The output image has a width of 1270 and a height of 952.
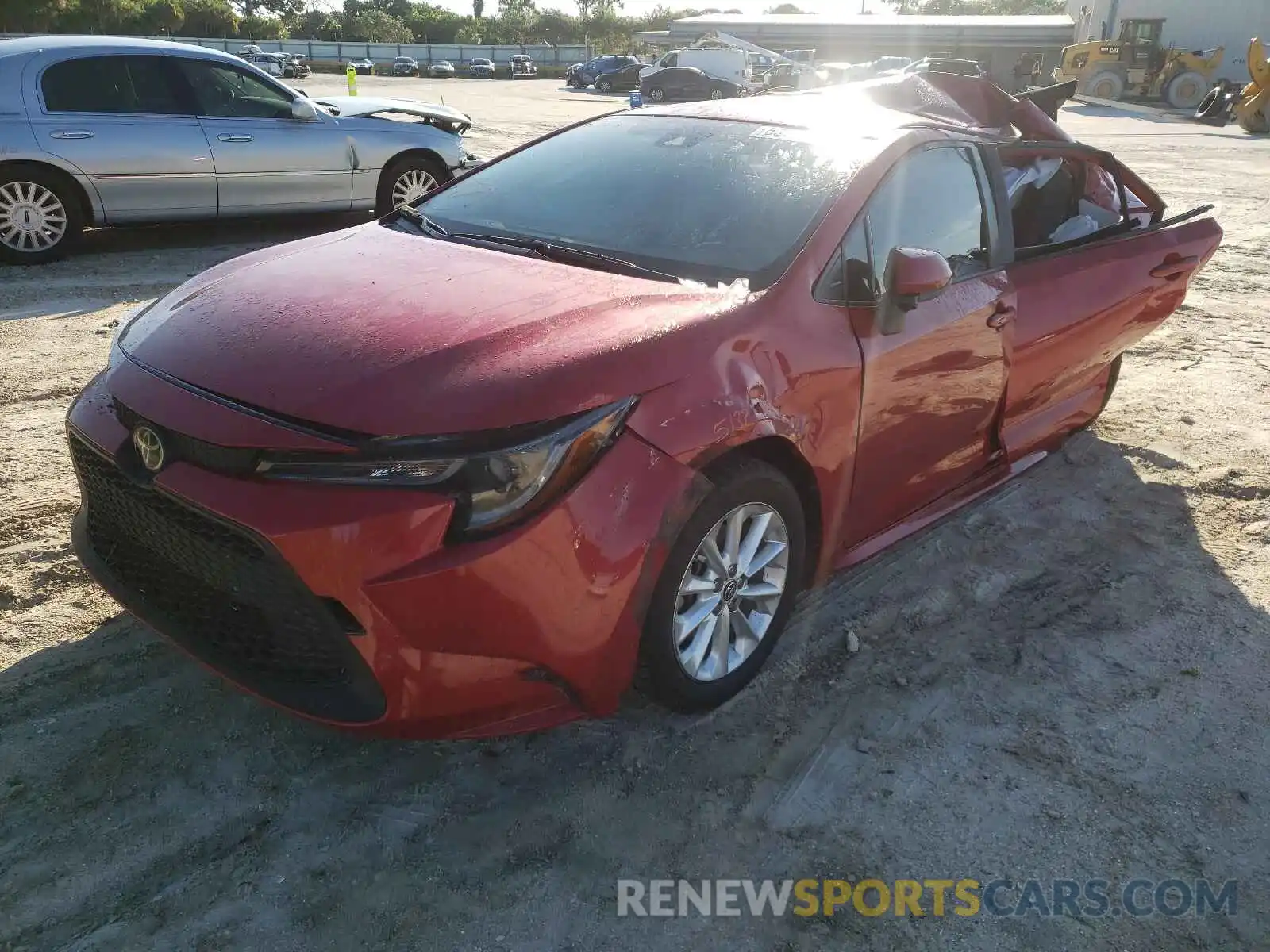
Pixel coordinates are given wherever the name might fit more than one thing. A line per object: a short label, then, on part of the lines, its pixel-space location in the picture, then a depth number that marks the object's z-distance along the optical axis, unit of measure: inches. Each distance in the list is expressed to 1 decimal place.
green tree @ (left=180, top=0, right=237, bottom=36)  2773.1
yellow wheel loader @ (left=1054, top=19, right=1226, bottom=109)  1198.3
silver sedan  275.4
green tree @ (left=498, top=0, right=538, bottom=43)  3631.9
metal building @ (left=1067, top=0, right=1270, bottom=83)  1699.1
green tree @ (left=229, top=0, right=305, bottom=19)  3590.1
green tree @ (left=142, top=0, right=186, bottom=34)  2583.7
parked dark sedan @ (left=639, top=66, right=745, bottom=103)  1362.0
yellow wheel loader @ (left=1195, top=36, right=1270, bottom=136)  914.7
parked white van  1558.8
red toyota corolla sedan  84.7
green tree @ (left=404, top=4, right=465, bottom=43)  3705.7
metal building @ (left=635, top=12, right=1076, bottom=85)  2352.4
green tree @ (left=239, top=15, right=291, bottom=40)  3043.8
